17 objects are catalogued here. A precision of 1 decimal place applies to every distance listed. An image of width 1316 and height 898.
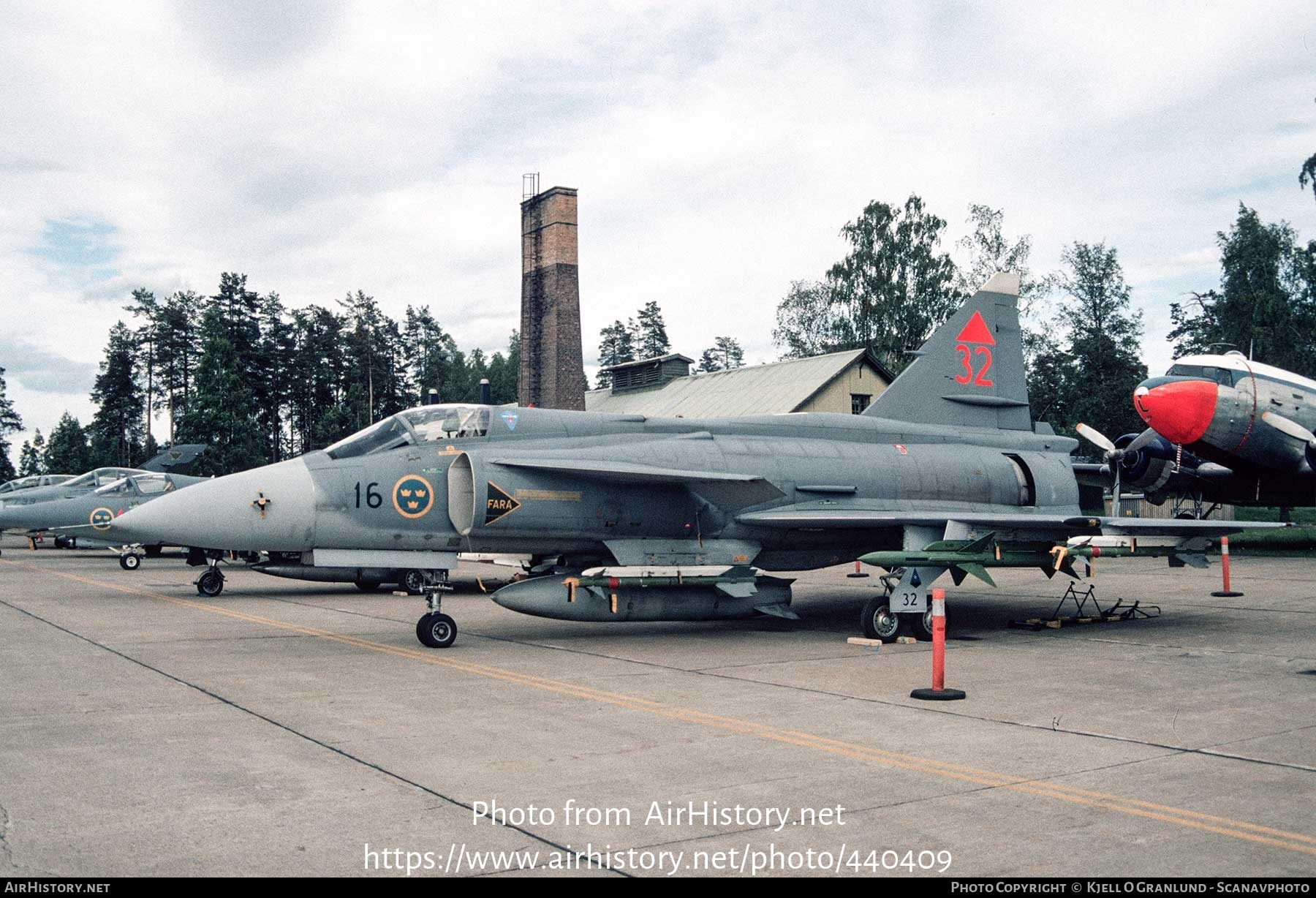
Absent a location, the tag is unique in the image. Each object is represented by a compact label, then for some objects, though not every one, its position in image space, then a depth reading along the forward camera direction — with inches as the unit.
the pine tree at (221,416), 1985.7
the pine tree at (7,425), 3646.7
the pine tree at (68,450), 3051.2
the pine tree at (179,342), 2650.1
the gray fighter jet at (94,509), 929.5
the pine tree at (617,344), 3998.5
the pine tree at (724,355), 4343.0
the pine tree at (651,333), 3956.7
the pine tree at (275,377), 2460.6
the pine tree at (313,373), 2502.5
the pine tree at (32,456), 4020.7
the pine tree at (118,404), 2898.6
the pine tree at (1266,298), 1692.9
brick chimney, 1515.7
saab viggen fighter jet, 411.5
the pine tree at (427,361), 2881.4
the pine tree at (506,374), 3528.5
